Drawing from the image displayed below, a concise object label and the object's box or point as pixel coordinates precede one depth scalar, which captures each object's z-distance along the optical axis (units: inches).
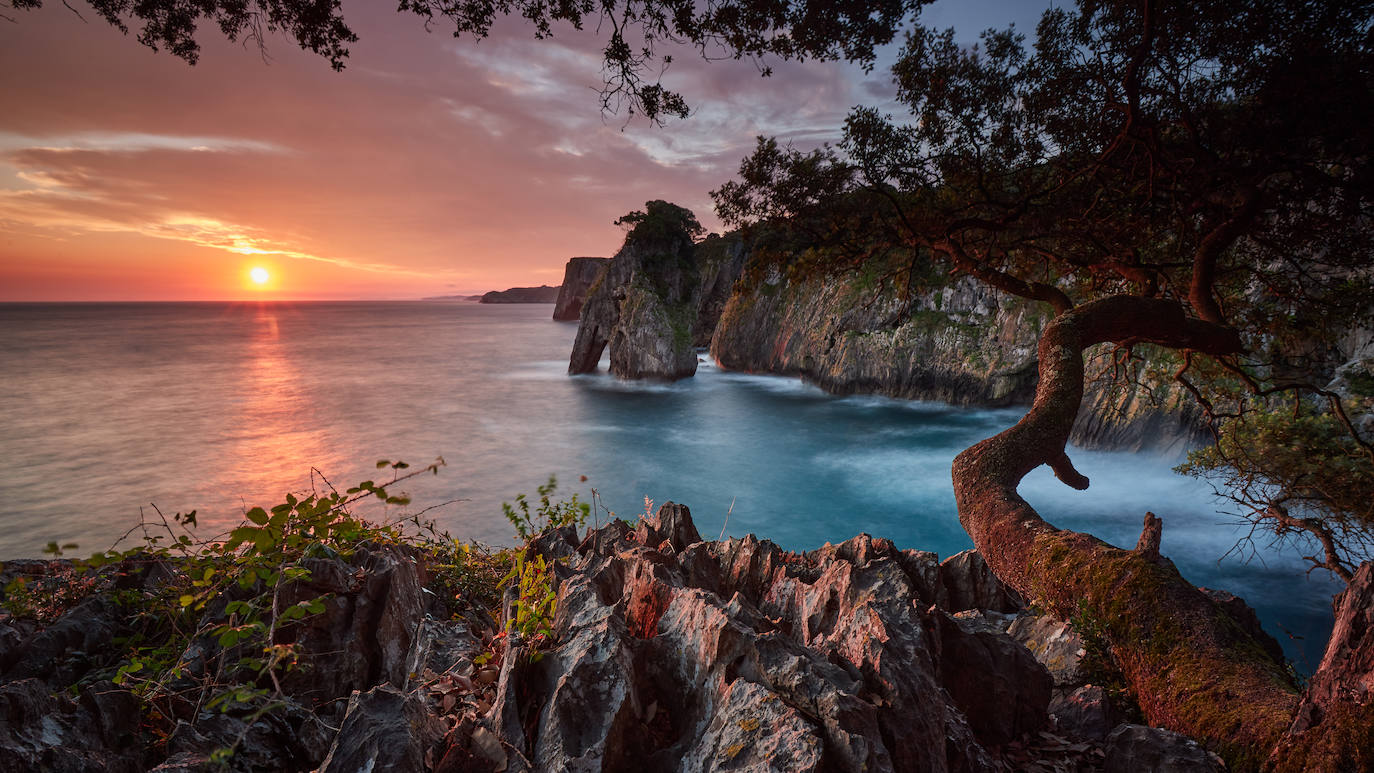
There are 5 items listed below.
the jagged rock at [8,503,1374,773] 84.2
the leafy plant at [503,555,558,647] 110.1
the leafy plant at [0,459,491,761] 106.1
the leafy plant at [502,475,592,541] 243.3
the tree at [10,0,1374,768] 132.7
